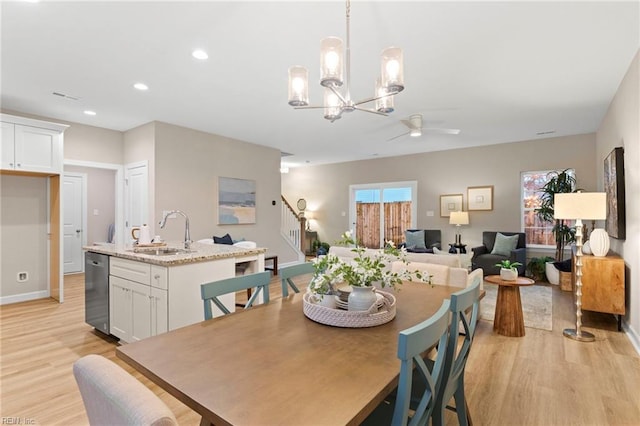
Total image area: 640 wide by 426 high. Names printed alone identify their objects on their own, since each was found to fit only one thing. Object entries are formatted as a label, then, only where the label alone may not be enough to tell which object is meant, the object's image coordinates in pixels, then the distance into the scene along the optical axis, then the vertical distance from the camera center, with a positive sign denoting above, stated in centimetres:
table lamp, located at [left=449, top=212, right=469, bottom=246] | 693 -10
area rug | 382 -126
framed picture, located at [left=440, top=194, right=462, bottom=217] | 745 +22
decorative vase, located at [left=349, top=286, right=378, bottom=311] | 151 -39
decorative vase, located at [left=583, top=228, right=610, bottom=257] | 366 -35
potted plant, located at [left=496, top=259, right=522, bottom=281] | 345 -64
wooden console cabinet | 343 -78
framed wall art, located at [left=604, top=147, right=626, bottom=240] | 357 +20
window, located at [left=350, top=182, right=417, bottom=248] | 832 +8
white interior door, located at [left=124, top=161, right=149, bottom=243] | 529 +35
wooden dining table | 86 -50
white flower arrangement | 152 -27
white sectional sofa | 312 -54
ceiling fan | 486 +137
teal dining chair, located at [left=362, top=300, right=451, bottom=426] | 98 -50
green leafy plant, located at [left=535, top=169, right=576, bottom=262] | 574 +10
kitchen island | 263 -57
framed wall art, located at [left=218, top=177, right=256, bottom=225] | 611 +28
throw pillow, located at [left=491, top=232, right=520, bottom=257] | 620 -59
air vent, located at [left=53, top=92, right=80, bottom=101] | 403 +151
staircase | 776 -30
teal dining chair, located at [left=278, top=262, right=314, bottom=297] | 210 -38
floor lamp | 330 +0
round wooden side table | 335 -101
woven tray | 144 -46
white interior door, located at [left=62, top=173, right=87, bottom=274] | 672 -6
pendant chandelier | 197 +89
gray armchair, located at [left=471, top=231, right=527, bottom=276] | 589 -81
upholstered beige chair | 63 -38
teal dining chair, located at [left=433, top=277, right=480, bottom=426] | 141 -62
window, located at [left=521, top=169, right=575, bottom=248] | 655 -2
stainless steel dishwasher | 324 -76
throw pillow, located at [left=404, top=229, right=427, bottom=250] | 734 -59
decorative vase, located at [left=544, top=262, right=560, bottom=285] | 557 -105
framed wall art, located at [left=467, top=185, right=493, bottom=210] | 706 +35
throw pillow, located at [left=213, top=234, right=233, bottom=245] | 527 -39
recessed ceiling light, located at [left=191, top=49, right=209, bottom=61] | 297 +150
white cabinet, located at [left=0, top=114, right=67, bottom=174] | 413 +95
